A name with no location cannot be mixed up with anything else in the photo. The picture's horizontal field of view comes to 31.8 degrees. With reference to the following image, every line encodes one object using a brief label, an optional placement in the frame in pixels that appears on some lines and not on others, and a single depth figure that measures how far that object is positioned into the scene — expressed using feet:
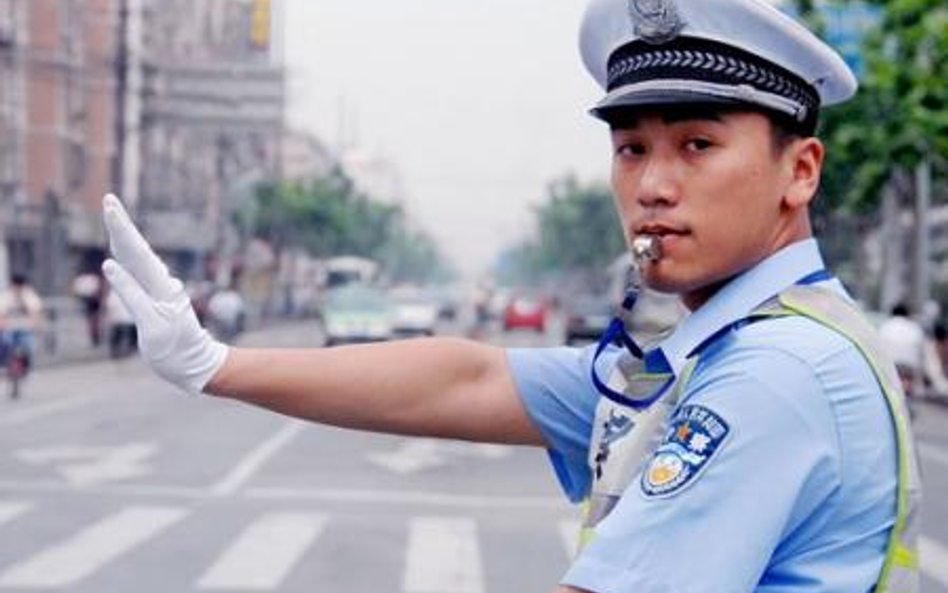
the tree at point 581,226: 352.90
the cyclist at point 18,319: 71.16
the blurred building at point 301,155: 455.22
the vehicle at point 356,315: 122.31
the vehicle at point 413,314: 152.05
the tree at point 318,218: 247.29
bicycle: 70.79
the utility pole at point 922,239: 100.73
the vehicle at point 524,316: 190.39
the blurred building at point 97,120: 124.47
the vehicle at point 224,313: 116.98
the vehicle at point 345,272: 259.19
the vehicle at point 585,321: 148.77
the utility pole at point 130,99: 116.98
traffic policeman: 5.04
